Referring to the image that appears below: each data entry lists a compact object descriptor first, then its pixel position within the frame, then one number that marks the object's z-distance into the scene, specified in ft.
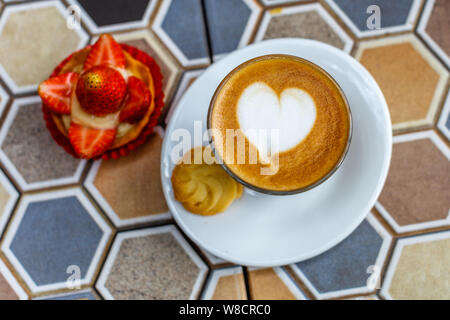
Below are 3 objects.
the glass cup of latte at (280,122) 1.67
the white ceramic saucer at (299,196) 1.71
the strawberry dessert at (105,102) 1.79
